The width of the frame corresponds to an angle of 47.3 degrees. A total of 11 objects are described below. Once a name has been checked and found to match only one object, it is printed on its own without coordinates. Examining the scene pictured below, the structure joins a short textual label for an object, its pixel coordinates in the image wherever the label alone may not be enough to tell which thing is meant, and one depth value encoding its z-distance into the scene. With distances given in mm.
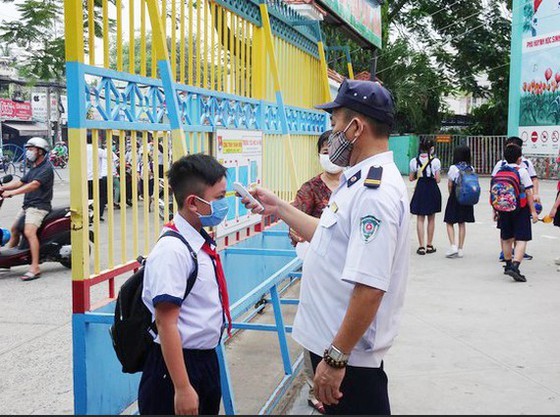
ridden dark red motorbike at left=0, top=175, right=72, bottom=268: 7896
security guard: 2205
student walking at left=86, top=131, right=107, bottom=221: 11058
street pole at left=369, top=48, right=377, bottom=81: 10895
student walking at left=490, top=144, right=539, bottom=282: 7805
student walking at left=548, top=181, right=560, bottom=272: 8516
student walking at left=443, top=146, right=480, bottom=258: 9133
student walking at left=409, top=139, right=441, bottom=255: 9469
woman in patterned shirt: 4688
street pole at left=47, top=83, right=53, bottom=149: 38859
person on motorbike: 7832
